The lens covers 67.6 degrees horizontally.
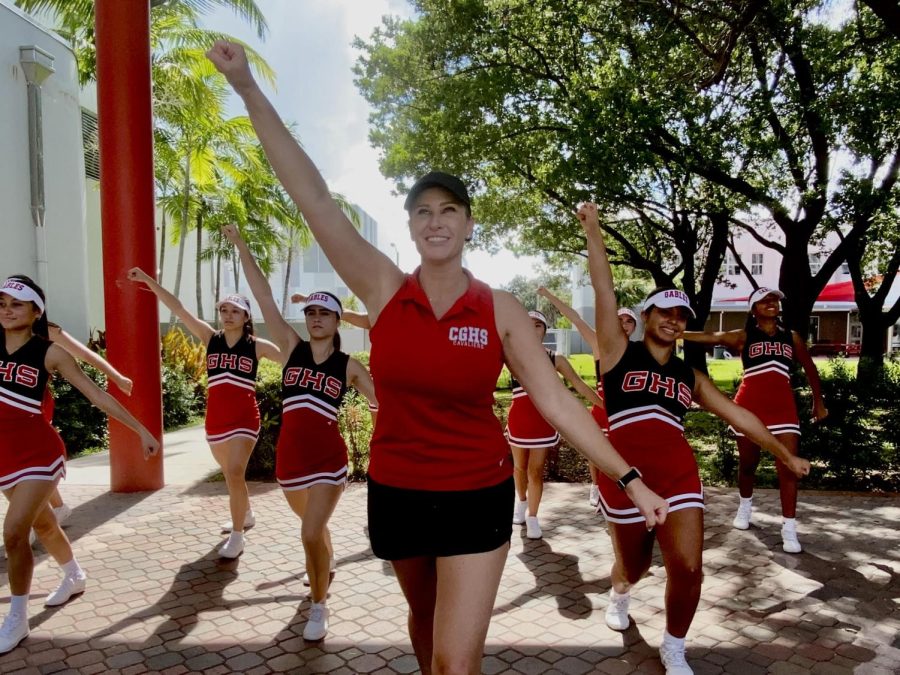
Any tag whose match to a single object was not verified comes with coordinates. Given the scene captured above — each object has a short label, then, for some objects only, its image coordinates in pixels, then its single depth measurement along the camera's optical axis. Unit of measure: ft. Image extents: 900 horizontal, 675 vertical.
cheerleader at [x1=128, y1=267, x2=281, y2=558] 18.54
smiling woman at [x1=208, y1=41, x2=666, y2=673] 7.43
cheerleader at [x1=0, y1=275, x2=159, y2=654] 13.25
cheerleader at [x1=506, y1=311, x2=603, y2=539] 20.18
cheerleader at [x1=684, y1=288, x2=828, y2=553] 19.15
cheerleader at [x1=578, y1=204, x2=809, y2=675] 11.54
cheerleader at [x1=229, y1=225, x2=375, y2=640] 13.80
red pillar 25.62
